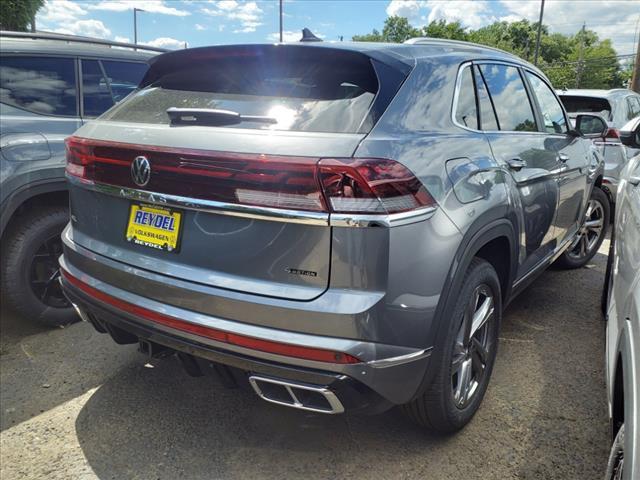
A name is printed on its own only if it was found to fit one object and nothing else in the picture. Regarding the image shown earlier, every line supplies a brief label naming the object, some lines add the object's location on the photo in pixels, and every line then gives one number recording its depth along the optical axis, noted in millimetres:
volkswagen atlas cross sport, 1827
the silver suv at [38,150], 3352
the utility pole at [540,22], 31266
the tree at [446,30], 57594
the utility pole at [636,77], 13573
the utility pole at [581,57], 54069
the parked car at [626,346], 1354
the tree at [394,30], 69850
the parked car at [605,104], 6914
